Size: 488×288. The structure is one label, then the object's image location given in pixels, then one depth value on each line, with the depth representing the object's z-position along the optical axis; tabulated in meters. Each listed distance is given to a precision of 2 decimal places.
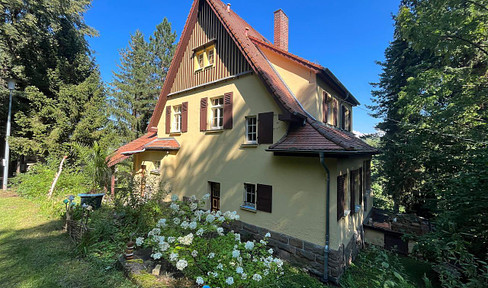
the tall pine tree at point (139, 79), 23.23
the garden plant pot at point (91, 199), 8.88
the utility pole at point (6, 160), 12.88
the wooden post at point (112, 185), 11.01
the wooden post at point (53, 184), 10.71
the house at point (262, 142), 6.46
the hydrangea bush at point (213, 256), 3.42
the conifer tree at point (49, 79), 14.52
